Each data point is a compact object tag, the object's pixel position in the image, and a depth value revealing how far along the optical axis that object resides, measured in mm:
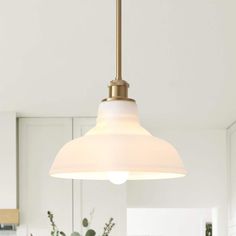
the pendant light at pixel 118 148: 1770
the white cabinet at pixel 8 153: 6721
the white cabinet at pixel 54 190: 6983
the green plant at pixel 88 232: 3357
